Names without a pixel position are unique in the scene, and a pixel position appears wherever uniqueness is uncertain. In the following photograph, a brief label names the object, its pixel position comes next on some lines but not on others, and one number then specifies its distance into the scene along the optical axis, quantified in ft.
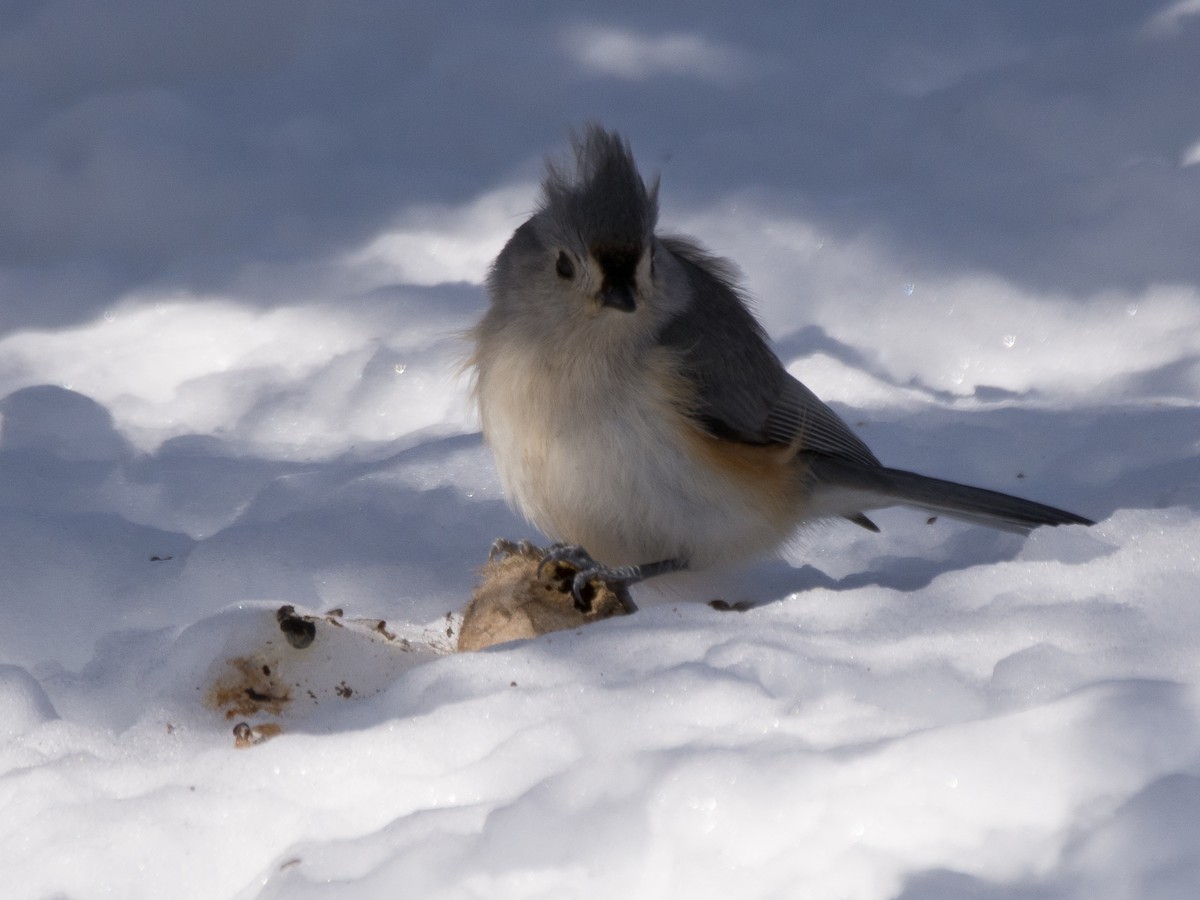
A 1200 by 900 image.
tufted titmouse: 24.11
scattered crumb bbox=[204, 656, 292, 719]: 20.13
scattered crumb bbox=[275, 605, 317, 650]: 21.34
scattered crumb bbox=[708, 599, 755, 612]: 24.68
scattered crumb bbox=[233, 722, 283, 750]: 18.65
